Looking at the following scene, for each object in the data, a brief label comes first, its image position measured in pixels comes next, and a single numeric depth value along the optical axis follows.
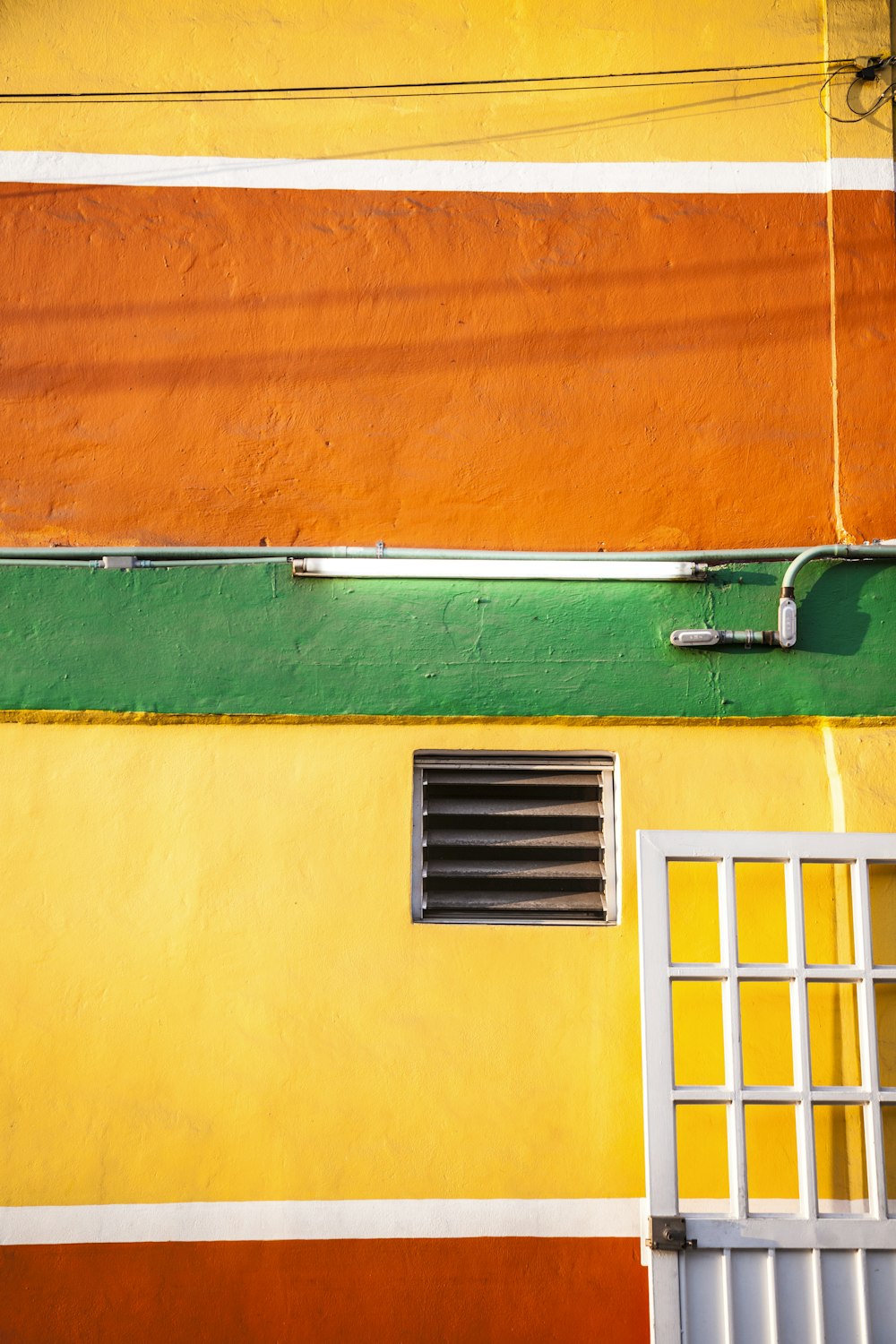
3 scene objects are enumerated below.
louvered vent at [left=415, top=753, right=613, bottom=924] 3.86
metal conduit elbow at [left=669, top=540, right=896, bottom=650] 3.86
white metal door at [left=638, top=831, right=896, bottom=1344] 3.34
